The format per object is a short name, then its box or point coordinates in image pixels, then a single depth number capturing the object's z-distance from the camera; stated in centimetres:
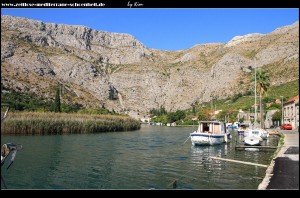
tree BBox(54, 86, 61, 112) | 8269
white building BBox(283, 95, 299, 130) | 4862
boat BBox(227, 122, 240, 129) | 9816
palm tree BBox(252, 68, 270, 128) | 6600
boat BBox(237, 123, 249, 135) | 6719
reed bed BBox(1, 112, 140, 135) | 5081
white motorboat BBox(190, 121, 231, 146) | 4509
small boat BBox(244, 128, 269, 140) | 4621
